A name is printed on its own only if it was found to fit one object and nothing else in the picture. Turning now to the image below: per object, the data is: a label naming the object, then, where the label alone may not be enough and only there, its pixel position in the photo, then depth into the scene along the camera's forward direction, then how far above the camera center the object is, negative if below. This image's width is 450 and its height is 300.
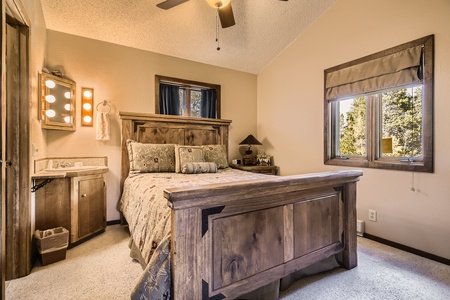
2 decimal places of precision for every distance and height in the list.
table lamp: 4.09 +0.00
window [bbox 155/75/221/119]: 3.60 +0.90
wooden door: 1.84 -0.02
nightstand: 3.80 -0.34
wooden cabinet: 2.27 -0.62
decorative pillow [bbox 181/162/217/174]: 2.94 -0.25
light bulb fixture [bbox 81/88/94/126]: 3.03 +0.59
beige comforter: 1.15 -0.53
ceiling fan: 2.20 +1.48
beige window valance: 2.30 +0.90
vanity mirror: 2.51 +0.57
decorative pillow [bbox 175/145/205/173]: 3.10 -0.08
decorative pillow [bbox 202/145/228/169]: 3.46 -0.09
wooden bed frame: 1.19 -0.54
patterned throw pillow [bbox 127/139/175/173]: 3.00 -0.12
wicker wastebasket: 2.06 -0.91
